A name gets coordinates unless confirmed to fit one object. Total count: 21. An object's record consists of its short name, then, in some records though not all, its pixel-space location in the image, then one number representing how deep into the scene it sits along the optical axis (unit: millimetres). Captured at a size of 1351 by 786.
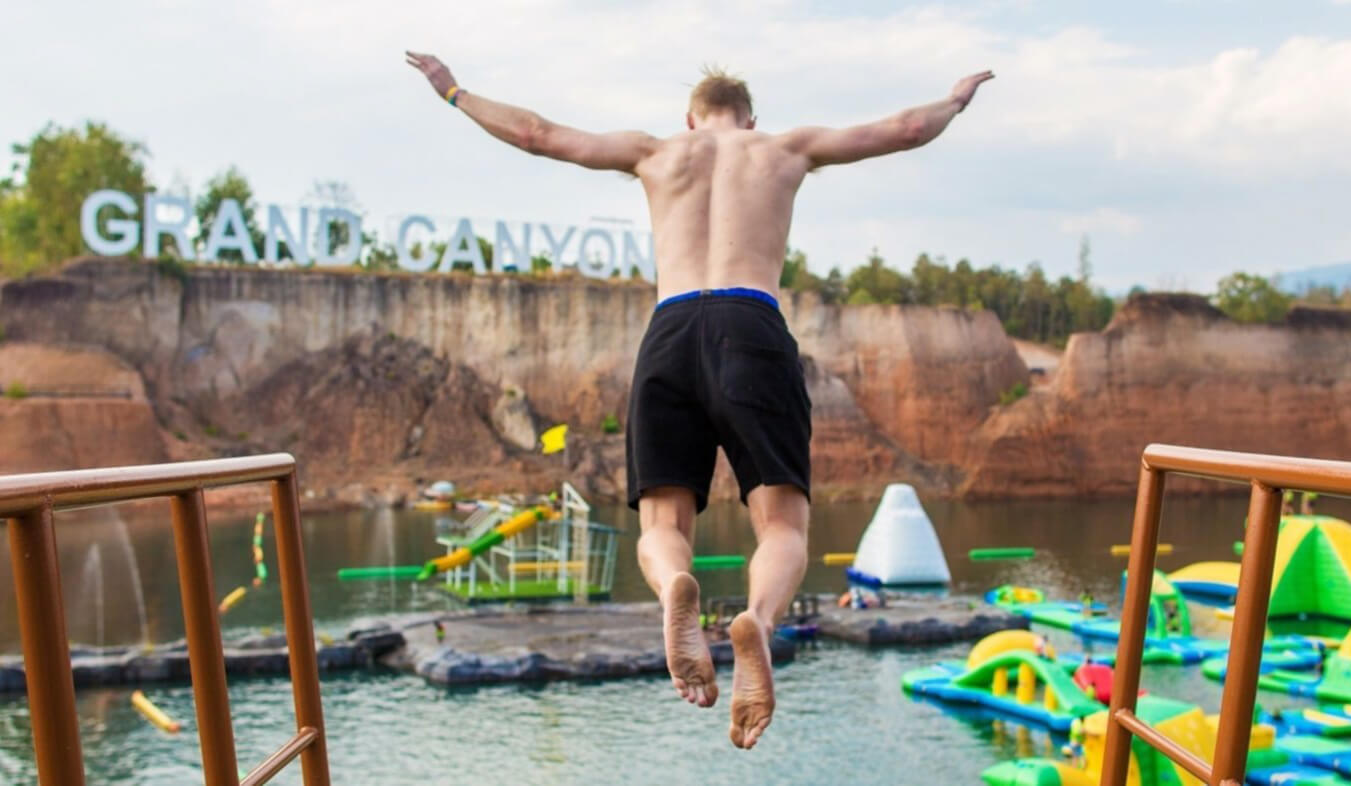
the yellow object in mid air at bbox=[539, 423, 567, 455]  28094
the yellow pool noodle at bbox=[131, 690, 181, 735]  18406
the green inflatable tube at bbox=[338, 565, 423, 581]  31391
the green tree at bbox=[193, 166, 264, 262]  60094
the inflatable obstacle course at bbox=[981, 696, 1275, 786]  12836
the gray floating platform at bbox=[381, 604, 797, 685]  21594
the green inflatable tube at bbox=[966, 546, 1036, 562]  36469
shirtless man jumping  3844
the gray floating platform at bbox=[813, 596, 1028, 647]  25109
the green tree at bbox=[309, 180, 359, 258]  63156
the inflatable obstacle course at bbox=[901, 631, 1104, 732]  18203
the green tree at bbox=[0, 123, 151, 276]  53969
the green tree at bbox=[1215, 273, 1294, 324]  56531
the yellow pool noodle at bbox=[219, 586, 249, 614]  26962
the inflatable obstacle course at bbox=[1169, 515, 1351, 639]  28094
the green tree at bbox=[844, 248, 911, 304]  66125
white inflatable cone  31859
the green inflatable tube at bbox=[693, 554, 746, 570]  32938
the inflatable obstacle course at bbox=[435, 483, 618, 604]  27719
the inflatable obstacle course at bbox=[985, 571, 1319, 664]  22812
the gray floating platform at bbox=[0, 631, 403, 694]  21547
